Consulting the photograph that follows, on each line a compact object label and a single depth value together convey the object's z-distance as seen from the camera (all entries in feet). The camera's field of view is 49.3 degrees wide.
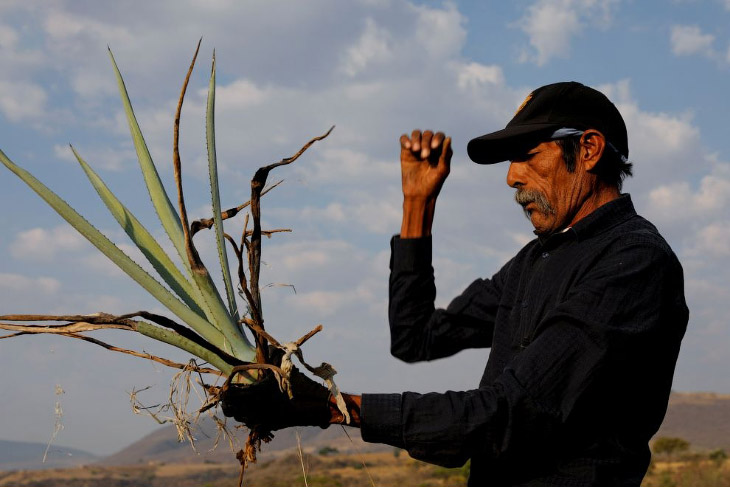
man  6.90
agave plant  7.81
